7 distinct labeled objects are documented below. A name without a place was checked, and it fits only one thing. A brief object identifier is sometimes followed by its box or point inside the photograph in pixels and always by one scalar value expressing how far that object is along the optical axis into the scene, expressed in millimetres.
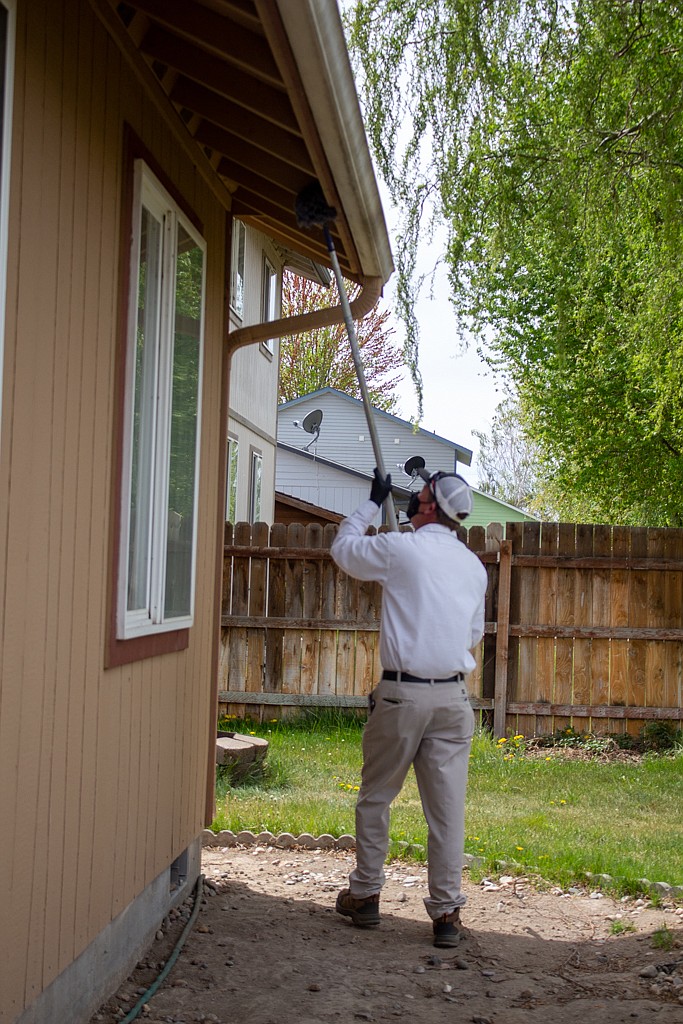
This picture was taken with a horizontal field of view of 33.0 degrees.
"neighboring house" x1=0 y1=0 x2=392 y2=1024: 2977
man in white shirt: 5055
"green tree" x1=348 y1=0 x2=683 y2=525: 7797
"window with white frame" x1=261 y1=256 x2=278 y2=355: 17375
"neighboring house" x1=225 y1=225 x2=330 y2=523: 15445
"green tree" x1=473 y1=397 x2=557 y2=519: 59250
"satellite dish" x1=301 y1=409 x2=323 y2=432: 23672
